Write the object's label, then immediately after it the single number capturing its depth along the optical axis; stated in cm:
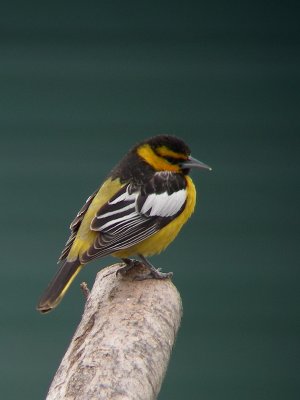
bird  948
